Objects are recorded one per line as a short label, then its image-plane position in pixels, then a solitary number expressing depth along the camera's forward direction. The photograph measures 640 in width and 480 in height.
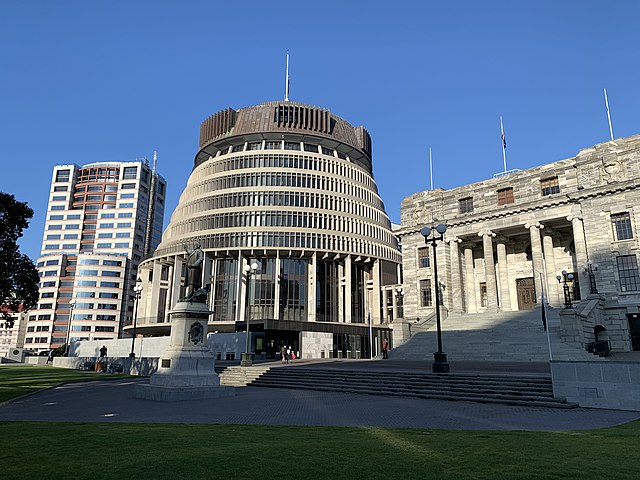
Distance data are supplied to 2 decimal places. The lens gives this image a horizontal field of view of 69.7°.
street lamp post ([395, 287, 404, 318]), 77.54
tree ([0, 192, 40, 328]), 28.12
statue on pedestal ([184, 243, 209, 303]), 23.16
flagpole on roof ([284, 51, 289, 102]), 90.93
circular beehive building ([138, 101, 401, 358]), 74.44
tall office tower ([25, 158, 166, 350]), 133.25
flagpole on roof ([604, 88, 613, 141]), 44.52
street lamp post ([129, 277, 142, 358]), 49.38
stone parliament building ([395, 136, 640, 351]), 38.00
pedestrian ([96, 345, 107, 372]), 44.81
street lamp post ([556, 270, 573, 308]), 36.72
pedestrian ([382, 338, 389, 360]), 42.33
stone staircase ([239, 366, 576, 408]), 18.03
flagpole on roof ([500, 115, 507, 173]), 54.53
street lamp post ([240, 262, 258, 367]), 33.05
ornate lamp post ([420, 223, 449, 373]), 23.19
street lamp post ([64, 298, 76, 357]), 75.56
